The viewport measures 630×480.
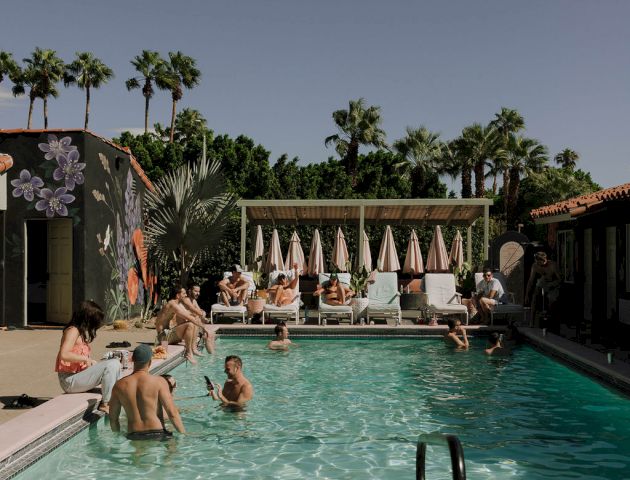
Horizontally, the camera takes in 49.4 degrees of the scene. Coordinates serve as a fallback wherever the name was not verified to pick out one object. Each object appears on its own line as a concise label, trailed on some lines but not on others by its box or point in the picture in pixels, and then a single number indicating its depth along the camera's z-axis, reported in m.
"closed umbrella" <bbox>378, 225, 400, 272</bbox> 17.88
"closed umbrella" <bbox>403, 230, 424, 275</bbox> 18.28
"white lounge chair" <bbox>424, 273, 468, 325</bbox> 13.67
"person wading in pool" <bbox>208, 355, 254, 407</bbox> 7.31
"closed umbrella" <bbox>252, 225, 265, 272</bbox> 17.64
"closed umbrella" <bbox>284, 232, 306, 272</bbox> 17.69
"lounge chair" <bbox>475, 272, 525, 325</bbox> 13.23
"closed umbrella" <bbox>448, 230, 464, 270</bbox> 18.28
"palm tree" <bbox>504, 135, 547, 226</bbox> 42.66
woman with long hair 6.10
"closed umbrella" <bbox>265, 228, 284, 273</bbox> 17.41
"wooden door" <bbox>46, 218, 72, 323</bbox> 13.52
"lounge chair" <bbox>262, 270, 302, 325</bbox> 13.67
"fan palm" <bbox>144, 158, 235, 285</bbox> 15.41
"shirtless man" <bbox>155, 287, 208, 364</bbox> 9.87
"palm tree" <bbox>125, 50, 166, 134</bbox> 47.53
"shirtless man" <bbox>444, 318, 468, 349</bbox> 11.81
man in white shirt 13.26
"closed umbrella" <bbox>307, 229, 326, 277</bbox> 17.78
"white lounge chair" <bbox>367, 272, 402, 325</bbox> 13.48
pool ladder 2.64
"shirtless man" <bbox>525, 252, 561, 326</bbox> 12.17
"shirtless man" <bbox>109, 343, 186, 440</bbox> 5.57
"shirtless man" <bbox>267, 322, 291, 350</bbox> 11.58
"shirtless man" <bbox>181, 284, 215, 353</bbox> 10.44
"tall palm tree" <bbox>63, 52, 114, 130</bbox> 46.50
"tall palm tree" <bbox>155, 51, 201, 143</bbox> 47.53
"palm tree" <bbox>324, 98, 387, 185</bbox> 41.44
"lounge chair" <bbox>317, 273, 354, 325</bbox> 13.45
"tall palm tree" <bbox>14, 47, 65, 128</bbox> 45.16
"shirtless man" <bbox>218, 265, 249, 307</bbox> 13.88
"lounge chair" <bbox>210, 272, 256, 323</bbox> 13.48
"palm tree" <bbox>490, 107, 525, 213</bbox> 43.31
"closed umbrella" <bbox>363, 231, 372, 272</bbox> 17.50
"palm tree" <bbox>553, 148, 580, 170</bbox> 58.75
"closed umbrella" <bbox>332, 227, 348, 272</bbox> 17.92
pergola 16.31
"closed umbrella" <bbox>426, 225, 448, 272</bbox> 18.12
